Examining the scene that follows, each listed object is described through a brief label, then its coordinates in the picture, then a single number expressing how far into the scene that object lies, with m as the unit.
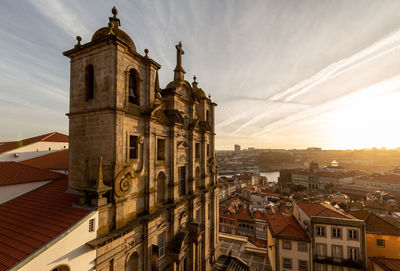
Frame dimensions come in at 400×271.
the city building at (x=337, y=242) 22.31
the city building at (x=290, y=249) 23.73
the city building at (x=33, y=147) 22.52
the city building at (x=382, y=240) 23.20
